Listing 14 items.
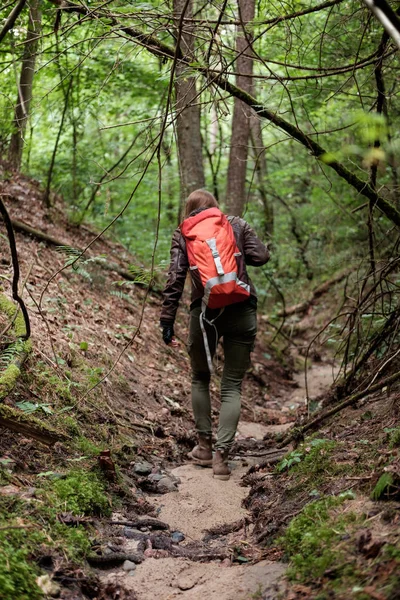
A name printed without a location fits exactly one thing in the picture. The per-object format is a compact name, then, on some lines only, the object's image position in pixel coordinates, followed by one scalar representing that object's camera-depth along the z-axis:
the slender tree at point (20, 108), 7.62
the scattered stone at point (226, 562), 3.12
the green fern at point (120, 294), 8.12
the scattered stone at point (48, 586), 2.55
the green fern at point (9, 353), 4.32
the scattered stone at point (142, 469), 4.64
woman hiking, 4.85
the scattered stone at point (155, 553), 3.28
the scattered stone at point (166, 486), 4.43
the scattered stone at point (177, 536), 3.62
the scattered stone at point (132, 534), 3.49
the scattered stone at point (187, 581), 2.92
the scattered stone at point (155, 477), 4.56
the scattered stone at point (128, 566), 3.08
